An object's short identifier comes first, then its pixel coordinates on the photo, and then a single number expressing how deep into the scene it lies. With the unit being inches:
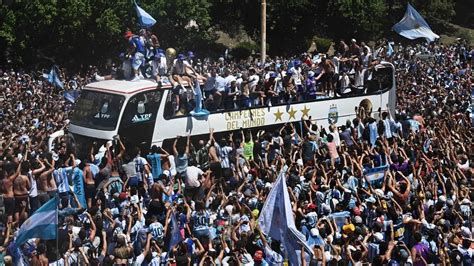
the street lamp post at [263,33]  1242.1
